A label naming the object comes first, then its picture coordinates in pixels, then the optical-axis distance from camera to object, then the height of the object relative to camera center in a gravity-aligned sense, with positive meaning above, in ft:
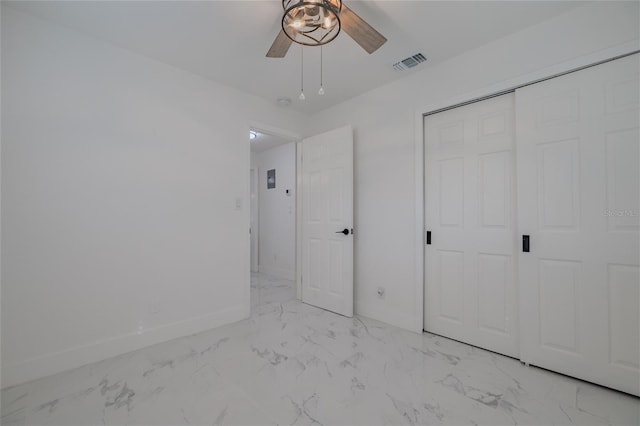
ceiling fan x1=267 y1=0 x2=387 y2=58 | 4.80 +3.65
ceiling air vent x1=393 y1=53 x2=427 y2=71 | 7.81 +4.53
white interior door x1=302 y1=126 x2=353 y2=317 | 9.91 -0.19
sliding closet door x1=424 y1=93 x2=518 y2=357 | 7.16 -0.26
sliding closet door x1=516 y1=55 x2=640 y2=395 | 5.57 -0.14
